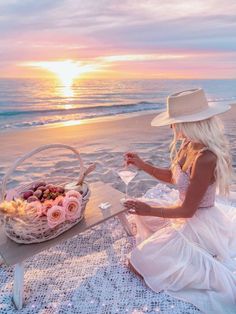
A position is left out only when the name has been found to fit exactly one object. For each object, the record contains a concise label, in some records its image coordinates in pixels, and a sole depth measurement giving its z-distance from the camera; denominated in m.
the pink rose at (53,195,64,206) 1.68
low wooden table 1.58
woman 1.65
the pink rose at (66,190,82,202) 1.73
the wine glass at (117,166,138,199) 1.97
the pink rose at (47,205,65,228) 1.61
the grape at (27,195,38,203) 1.70
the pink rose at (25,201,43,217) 1.59
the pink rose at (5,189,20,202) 1.78
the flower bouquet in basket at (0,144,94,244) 1.59
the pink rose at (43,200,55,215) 1.63
